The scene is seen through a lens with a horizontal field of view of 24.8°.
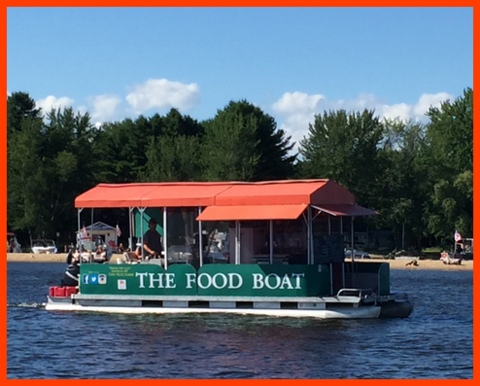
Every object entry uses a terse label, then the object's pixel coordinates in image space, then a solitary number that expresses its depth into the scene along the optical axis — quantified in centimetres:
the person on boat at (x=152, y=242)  3662
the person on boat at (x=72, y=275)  3778
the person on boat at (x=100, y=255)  3919
